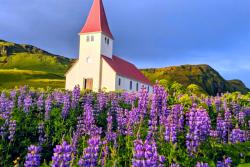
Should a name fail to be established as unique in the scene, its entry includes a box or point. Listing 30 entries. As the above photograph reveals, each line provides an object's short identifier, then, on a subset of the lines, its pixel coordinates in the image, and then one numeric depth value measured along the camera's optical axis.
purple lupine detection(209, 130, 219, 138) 7.18
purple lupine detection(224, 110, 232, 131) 8.38
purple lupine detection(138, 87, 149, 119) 8.40
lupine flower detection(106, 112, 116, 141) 7.55
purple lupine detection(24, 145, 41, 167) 4.27
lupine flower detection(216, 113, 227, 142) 7.99
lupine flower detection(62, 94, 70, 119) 9.70
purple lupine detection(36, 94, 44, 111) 10.16
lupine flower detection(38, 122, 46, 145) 8.42
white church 45.66
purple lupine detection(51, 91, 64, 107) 11.02
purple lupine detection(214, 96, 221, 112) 11.92
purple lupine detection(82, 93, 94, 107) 11.08
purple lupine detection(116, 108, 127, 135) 8.02
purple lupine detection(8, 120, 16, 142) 7.75
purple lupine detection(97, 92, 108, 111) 11.02
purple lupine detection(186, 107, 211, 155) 6.30
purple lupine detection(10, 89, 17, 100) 12.37
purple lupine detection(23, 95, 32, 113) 9.76
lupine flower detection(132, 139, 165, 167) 4.25
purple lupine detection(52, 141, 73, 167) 4.12
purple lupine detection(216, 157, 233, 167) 5.20
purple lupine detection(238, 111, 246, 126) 10.14
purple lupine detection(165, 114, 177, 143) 6.45
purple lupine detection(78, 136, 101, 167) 4.56
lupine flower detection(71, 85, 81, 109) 10.45
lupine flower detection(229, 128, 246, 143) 7.40
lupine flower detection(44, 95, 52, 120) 9.36
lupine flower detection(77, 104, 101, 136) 7.43
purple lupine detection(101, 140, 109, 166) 5.32
